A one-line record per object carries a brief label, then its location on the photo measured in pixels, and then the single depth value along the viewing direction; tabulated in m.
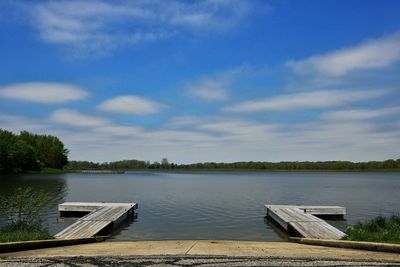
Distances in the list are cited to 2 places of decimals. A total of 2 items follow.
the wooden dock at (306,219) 14.85
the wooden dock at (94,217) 14.53
